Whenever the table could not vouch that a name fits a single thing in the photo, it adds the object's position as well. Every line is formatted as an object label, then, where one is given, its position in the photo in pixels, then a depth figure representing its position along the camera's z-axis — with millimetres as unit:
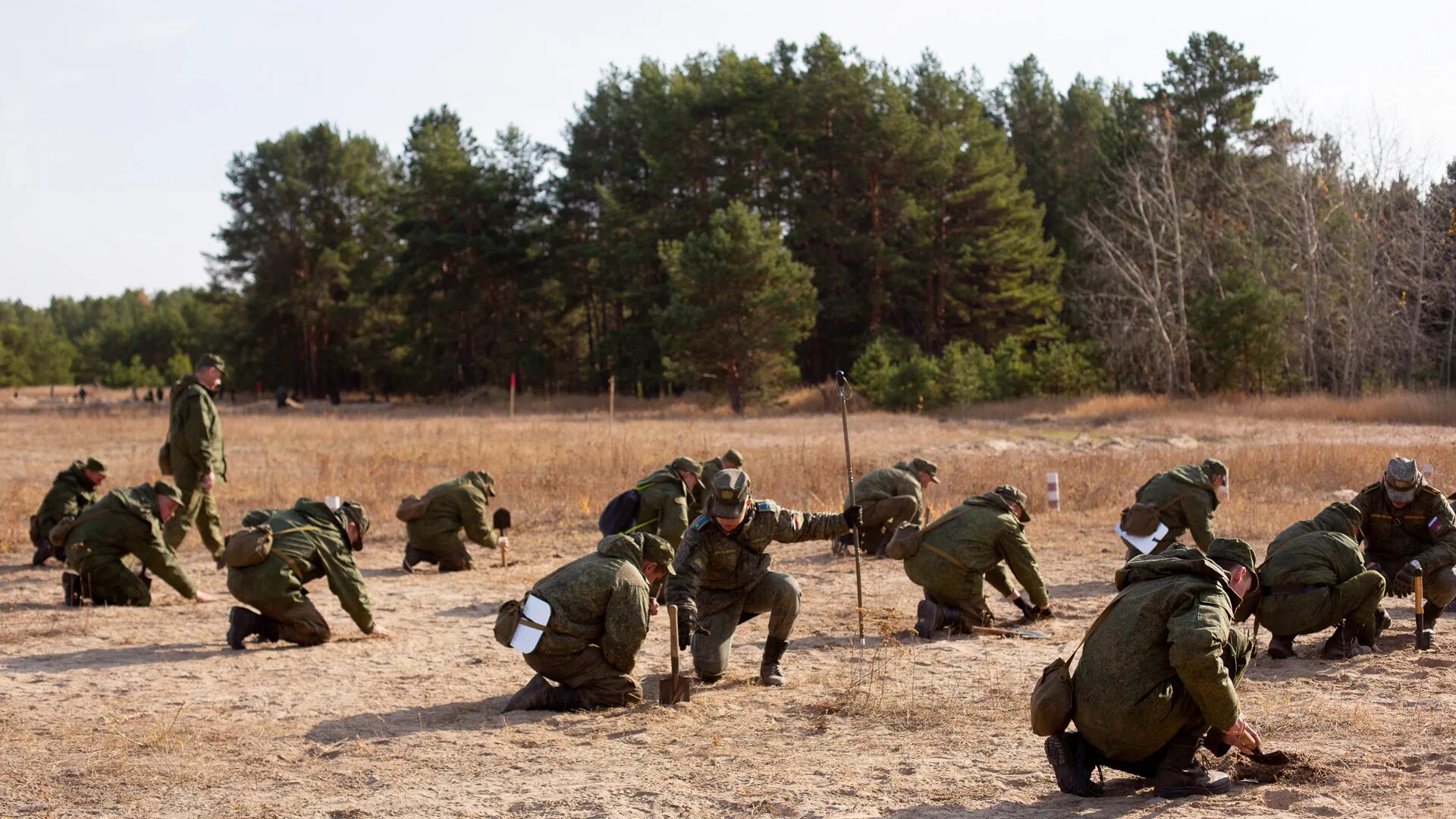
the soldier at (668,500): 11758
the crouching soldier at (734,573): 8117
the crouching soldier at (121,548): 11242
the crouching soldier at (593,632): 7770
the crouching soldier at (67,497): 13648
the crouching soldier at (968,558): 9844
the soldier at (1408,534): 9398
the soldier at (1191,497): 11672
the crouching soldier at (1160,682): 5348
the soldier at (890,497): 13586
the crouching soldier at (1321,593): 8461
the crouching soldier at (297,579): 9695
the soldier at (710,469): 12451
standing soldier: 12453
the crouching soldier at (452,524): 13539
